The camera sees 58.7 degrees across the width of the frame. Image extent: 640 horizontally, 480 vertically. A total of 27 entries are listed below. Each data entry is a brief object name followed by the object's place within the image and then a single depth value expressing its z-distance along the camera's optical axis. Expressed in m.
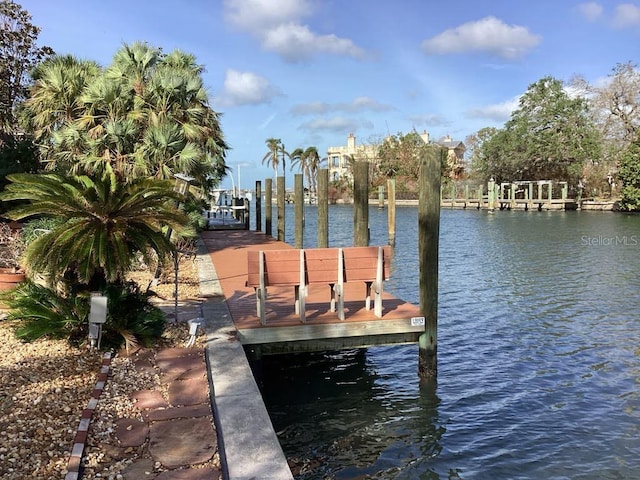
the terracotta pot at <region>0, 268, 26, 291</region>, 8.22
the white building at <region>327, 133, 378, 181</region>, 81.12
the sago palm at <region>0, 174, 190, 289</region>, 5.75
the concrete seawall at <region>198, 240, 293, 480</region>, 3.59
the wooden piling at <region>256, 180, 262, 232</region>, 25.88
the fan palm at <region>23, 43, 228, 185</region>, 13.21
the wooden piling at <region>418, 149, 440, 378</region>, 7.31
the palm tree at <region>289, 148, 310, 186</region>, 88.25
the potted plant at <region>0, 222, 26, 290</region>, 8.23
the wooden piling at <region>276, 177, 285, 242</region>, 20.14
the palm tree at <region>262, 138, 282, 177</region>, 88.93
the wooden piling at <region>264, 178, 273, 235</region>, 23.03
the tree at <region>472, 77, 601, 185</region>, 51.69
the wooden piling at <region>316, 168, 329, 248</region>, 14.95
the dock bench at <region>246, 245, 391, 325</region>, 6.73
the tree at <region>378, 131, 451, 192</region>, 71.12
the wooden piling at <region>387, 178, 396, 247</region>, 27.24
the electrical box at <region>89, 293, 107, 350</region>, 5.61
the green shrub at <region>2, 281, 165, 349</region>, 6.06
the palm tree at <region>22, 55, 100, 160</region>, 16.47
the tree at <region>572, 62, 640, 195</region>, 48.66
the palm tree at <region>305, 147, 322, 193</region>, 87.25
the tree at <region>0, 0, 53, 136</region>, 22.66
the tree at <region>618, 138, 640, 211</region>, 41.44
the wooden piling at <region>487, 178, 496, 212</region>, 53.49
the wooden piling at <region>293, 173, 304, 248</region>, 18.42
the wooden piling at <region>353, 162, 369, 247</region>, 12.02
